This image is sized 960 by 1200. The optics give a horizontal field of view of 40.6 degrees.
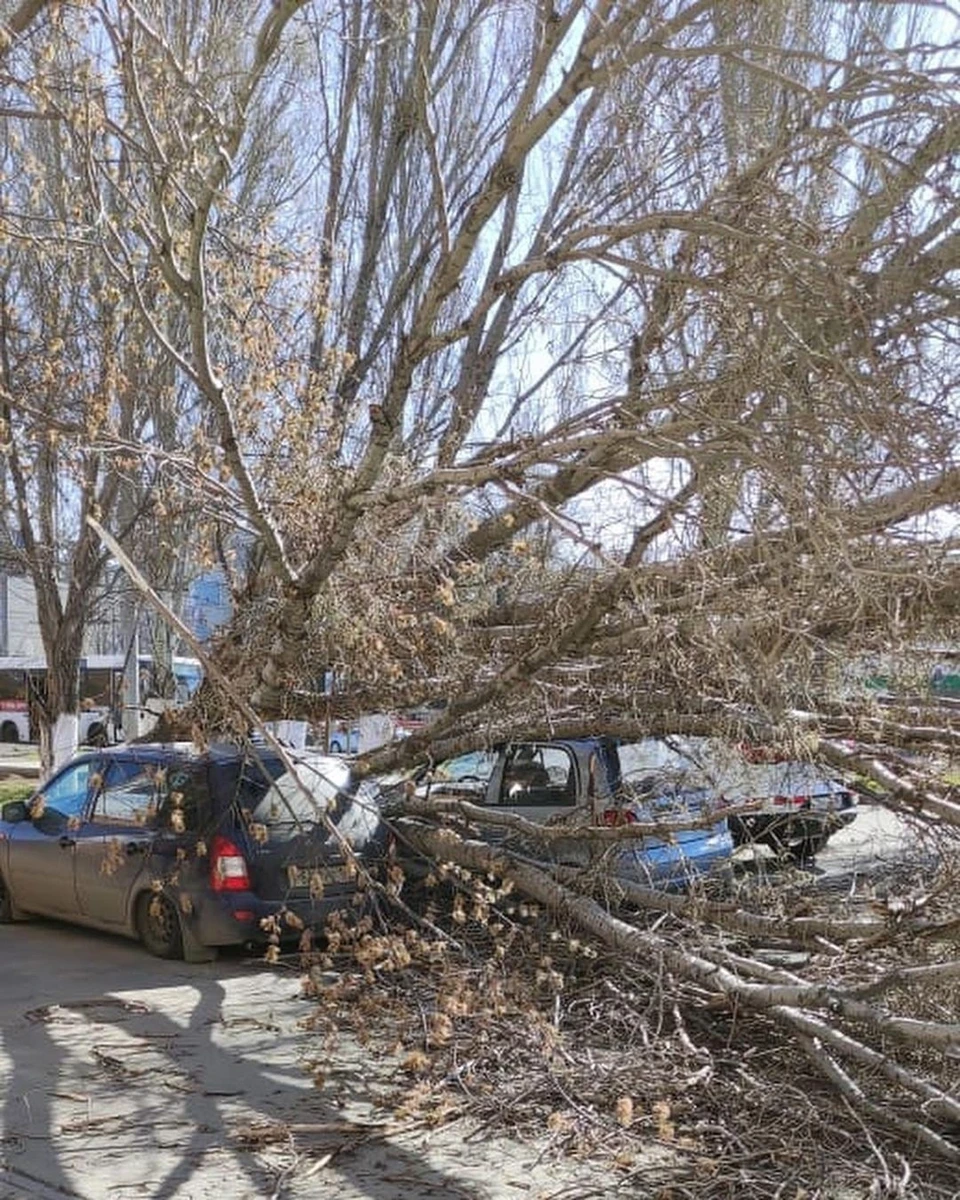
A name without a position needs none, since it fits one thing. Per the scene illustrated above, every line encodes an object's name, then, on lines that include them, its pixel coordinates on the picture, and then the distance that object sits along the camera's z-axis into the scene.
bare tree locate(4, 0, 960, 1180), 5.12
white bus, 11.62
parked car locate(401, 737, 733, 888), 7.28
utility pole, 14.09
